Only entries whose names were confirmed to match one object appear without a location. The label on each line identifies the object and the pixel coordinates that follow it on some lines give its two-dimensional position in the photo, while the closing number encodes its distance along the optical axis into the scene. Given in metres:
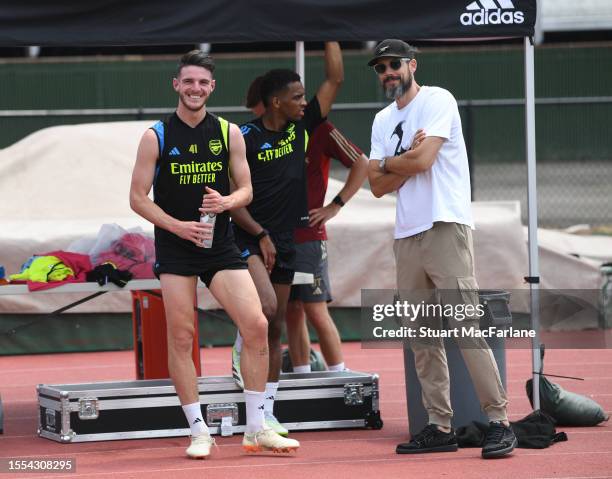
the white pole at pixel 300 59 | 18.06
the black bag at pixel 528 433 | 14.82
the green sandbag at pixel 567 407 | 16.08
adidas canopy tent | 14.64
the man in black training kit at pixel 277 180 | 15.66
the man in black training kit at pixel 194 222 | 14.23
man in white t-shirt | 14.05
